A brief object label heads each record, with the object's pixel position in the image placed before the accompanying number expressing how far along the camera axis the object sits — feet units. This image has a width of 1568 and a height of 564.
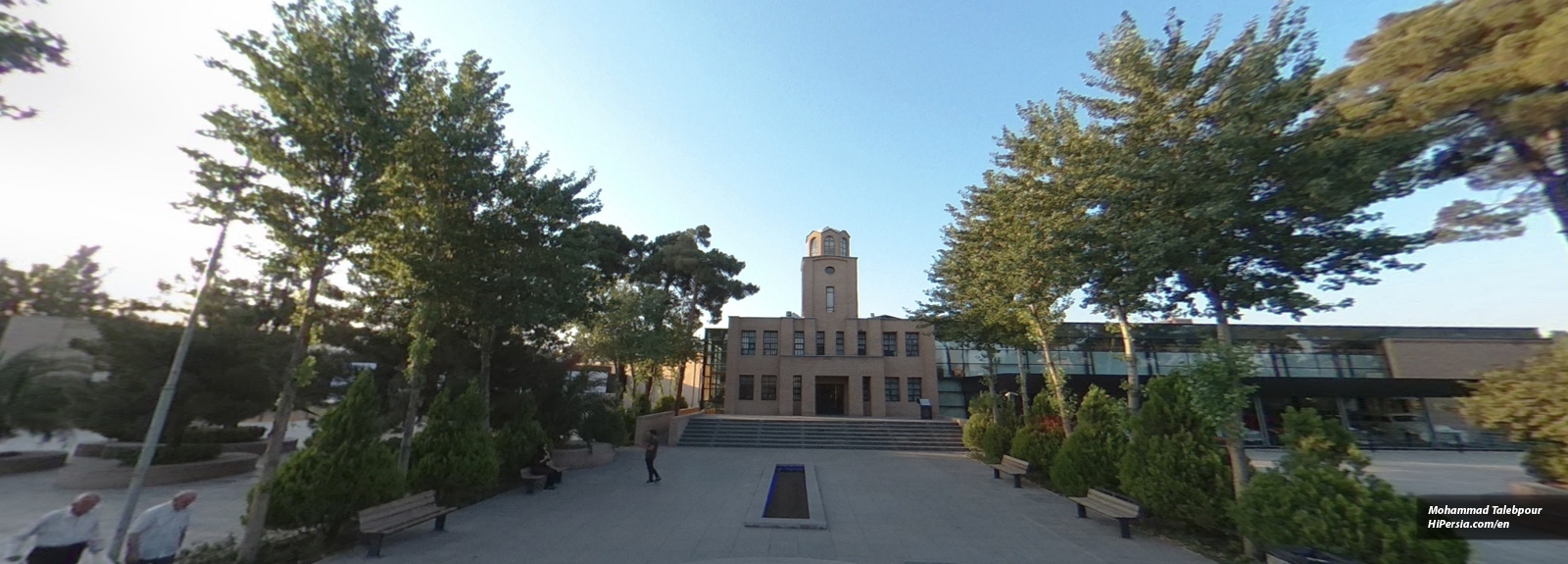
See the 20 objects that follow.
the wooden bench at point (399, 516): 26.11
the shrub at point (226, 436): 54.49
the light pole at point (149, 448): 22.76
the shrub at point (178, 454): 45.29
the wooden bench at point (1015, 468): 49.72
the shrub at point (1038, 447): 50.85
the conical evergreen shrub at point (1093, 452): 39.29
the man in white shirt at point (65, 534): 18.15
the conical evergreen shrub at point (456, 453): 38.14
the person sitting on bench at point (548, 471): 47.83
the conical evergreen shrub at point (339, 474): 26.30
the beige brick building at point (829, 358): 116.88
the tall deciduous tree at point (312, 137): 25.46
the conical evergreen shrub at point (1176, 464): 30.07
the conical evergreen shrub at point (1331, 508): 21.22
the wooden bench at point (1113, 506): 31.55
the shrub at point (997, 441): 61.36
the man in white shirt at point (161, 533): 19.43
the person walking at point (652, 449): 50.35
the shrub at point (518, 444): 47.73
